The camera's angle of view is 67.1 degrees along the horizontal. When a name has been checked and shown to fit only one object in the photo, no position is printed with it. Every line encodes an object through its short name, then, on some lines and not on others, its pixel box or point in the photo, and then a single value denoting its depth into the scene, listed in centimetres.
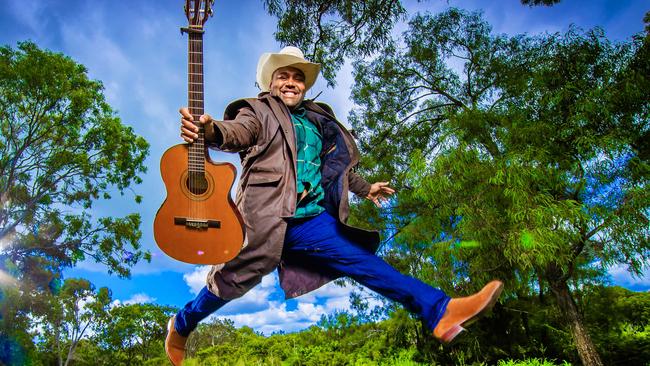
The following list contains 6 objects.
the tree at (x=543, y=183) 696
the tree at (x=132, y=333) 1744
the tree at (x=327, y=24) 713
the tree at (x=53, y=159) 1348
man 217
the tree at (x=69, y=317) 1573
